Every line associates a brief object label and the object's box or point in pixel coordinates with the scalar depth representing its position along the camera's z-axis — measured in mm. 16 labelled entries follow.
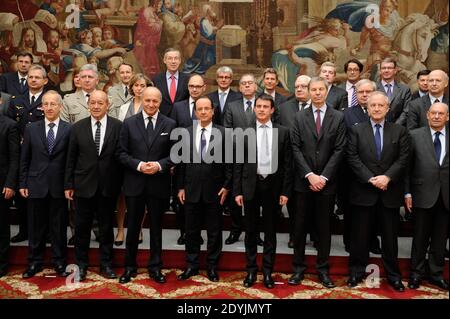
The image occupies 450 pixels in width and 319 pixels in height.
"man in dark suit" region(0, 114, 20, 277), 5125
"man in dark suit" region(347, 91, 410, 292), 4746
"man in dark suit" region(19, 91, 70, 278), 5094
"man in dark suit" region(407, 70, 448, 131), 5320
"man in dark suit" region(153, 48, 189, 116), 6059
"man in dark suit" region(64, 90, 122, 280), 4980
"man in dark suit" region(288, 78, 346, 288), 4789
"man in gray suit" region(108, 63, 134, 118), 6012
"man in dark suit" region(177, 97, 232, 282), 4945
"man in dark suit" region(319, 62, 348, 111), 5797
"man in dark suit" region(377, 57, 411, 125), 5793
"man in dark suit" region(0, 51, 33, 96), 6461
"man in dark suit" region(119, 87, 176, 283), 4930
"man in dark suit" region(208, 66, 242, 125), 5855
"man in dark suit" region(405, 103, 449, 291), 4688
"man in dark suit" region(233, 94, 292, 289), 4820
